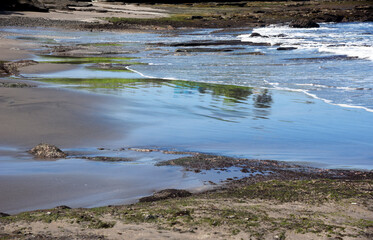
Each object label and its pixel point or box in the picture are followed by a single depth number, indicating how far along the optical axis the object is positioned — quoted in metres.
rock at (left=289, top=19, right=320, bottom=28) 49.13
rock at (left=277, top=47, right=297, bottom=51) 26.28
